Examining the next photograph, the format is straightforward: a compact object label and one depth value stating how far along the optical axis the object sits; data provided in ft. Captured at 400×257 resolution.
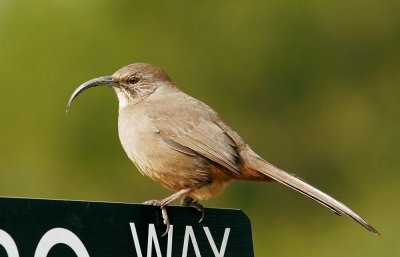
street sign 26.22
